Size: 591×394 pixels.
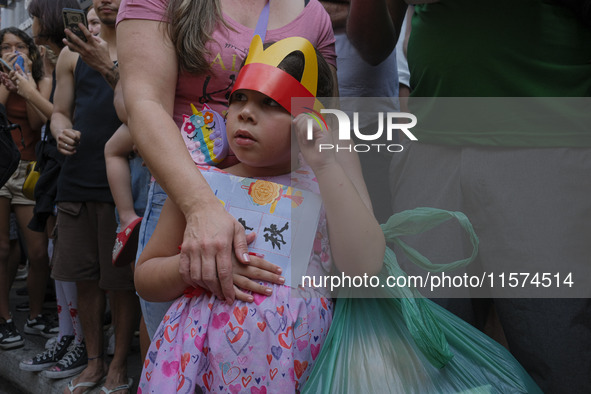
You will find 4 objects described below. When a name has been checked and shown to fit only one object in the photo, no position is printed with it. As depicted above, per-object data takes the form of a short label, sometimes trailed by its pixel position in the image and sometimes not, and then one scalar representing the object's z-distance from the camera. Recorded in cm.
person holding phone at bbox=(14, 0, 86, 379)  295
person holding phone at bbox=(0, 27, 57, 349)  362
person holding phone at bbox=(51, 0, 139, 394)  271
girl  111
